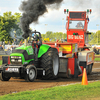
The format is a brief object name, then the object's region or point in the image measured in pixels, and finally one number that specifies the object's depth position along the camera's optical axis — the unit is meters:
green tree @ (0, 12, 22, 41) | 121.12
